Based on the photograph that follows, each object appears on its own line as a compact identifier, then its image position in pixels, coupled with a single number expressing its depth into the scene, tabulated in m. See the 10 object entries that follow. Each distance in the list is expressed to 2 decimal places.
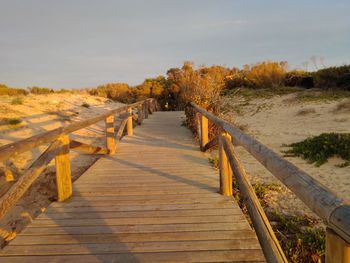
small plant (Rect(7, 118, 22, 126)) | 10.49
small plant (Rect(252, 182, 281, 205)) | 5.04
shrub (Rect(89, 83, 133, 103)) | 30.85
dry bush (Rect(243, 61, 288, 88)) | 21.47
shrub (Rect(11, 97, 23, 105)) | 13.70
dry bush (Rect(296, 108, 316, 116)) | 13.13
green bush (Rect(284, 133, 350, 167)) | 7.15
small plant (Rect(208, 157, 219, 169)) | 5.65
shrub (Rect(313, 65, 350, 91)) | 16.97
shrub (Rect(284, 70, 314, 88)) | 19.50
